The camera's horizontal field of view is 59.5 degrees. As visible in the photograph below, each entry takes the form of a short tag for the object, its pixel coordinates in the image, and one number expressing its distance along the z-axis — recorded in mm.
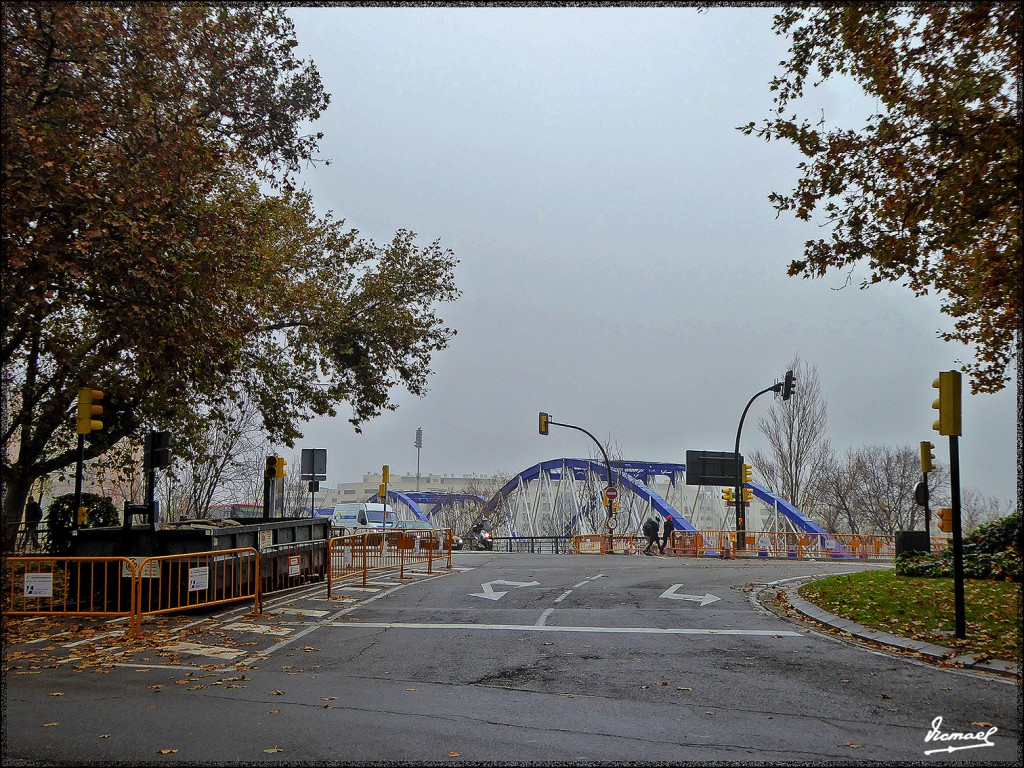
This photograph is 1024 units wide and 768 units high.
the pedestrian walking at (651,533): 37688
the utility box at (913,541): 21641
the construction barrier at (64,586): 12266
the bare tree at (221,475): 33938
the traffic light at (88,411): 15250
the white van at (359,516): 45750
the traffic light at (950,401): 10438
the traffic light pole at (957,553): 10367
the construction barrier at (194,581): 13099
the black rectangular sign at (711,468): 40969
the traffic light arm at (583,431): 42350
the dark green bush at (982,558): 15898
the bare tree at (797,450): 60031
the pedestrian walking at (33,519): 23750
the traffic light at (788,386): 35531
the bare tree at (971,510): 73000
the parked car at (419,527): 34406
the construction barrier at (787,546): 40125
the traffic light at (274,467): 21172
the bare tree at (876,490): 65875
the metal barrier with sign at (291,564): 16547
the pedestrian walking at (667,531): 37981
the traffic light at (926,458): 17484
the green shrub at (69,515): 21891
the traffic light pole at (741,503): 37638
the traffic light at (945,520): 17681
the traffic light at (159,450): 15297
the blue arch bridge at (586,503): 59875
